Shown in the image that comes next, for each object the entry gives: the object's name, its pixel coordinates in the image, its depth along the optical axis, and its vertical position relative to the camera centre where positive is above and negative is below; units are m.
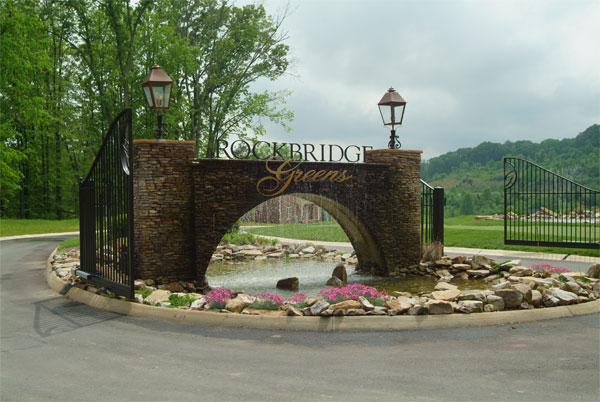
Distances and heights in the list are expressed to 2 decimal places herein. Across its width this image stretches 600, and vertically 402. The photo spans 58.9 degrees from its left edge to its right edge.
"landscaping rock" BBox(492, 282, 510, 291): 9.19 -1.53
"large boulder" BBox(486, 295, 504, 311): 8.14 -1.60
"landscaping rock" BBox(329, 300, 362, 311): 7.70 -1.54
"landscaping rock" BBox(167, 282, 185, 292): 11.35 -1.85
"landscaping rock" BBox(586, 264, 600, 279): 11.06 -1.54
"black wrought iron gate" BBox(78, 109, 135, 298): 8.81 -0.05
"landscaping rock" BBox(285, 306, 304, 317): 7.70 -1.63
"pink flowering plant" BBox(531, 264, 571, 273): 11.93 -1.59
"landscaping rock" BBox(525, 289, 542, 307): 8.45 -1.60
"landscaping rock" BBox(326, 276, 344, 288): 12.65 -2.00
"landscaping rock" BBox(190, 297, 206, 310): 8.29 -1.63
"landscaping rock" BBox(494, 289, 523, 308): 8.27 -1.54
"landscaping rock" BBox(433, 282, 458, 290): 10.36 -1.72
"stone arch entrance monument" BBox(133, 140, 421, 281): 11.38 +0.06
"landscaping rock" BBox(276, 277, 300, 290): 12.34 -1.95
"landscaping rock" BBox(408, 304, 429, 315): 7.80 -1.63
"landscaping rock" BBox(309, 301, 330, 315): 7.68 -1.57
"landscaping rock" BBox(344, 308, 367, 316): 7.65 -1.62
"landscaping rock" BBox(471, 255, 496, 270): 13.91 -1.67
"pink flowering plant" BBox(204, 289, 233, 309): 8.21 -1.54
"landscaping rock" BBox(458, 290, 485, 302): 8.39 -1.54
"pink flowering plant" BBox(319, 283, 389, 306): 8.34 -1.52
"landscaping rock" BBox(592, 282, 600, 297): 9.31 -1.62
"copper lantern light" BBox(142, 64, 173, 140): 11.27 +2.36
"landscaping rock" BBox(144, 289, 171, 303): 8.89 -1.64
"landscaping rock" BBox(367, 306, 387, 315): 7.76 -1.64
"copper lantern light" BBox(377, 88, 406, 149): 14.01 +2.51
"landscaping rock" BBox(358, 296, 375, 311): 7.81 -1.55
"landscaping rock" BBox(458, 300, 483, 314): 7.94 -1.62
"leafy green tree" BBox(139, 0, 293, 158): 28.73 +7.61
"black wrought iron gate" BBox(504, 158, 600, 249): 15.87 -1.39
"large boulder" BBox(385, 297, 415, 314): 7.86 -1.58
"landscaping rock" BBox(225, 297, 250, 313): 8.08 -1.61
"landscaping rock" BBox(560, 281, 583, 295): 9.20 -1.56
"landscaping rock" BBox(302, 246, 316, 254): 19.52 -1.85
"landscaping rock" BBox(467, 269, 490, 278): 13.33 -1.87
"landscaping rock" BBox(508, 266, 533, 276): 12.00 -1.67
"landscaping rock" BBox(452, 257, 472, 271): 13.94 -1.79
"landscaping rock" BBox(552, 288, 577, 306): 8.64 -1.61
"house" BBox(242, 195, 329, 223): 43.04 -1.07
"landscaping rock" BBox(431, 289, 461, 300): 8.58 -1.58
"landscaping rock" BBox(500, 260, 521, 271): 13.00 -1.62
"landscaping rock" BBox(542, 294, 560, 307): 8.52 -1.65
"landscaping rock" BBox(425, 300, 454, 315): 7.82 -1.60
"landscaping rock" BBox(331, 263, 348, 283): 13.30 -1.86
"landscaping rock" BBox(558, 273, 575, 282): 10.52 -1.59
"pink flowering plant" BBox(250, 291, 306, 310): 8.18 -1.59
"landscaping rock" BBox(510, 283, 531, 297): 8.47 -1.45
